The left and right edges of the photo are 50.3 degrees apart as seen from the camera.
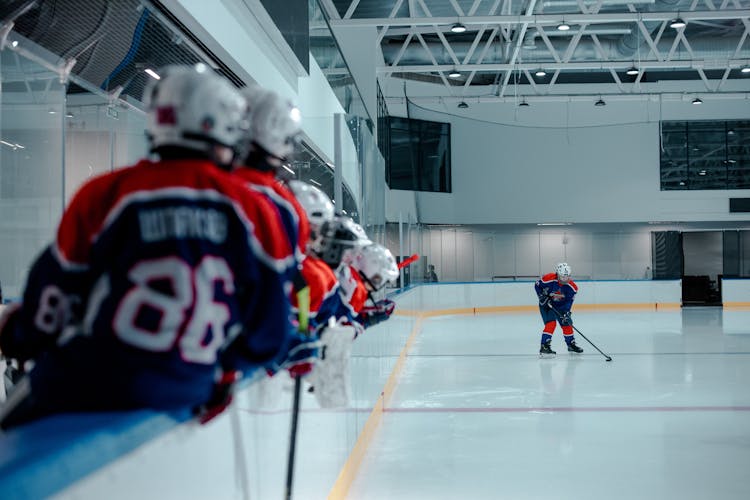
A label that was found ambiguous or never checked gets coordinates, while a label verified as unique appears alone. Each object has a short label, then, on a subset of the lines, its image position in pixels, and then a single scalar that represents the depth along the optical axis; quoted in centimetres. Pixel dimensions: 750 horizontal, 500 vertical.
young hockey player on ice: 1060
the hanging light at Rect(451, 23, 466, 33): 1219
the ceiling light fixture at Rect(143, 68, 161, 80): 568
